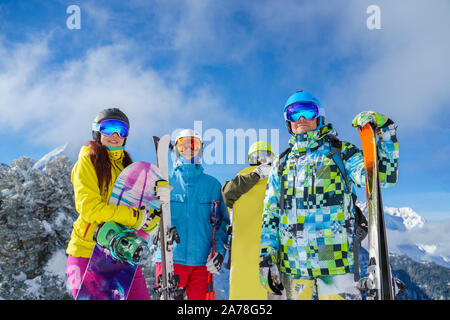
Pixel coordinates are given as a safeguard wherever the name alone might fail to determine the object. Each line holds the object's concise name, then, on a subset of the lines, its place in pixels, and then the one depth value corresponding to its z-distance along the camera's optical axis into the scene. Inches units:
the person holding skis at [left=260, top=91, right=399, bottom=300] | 108.1
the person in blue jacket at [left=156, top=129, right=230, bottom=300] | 168.4
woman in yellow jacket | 134.0
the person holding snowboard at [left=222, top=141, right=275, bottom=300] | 179.0
